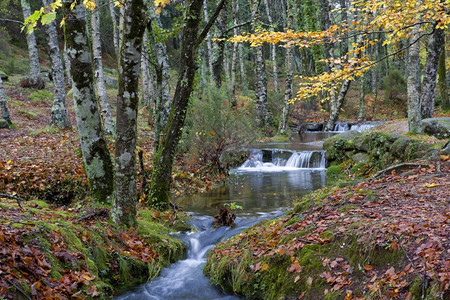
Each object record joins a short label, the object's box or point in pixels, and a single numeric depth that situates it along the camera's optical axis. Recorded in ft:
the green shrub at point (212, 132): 41.29
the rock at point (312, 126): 86.80
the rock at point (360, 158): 38.03
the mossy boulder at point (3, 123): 44.15
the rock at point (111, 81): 89.36
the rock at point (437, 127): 37.47
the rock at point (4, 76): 73.63
